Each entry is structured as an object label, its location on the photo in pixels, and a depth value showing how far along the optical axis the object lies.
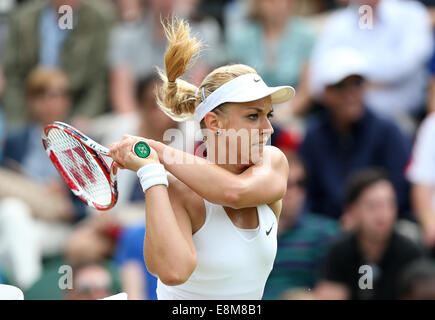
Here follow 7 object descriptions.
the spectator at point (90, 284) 10.74
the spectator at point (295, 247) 11.33
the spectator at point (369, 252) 11.30
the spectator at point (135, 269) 11.11
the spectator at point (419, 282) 10.20
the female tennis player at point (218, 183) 6.72
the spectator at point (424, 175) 12.12
